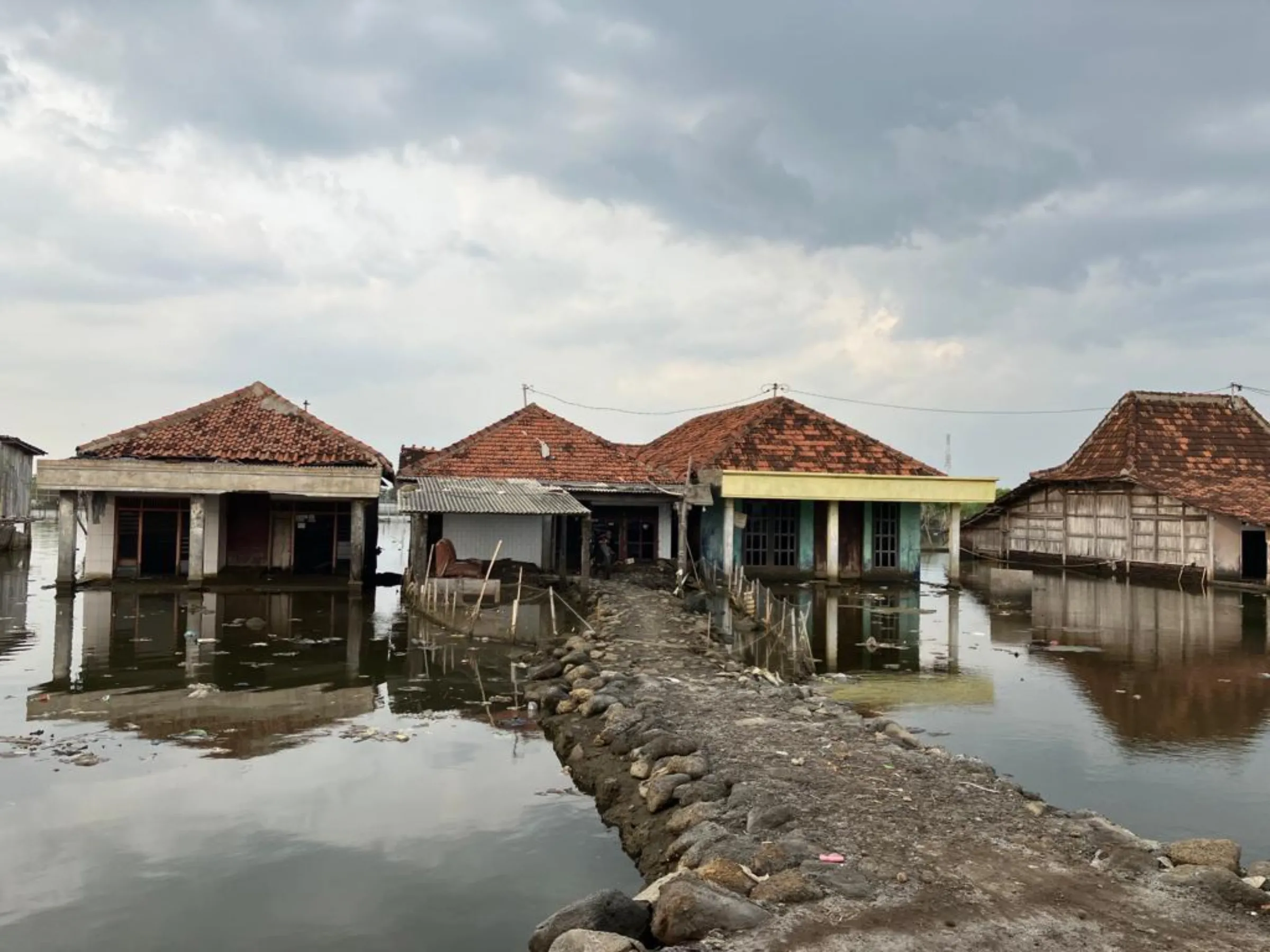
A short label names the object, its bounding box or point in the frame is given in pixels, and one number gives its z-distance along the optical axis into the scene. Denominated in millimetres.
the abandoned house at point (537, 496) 21422
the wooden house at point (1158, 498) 27656
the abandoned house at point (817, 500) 25969
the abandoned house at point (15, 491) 36188
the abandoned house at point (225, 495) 22453
